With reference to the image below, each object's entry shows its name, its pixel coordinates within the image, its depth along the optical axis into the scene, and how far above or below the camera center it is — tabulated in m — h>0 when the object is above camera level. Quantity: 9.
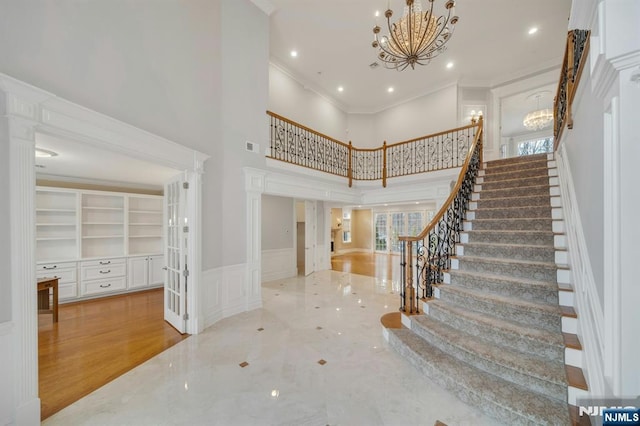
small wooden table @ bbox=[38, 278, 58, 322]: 4.05 -1.45
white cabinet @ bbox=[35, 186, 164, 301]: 5.08 -0.66
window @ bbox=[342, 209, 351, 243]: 13.23 -0.81
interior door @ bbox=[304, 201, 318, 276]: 7.75 -0.78
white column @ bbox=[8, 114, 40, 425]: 1.88 -0.46
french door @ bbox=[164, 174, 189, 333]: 3.76 -0.69
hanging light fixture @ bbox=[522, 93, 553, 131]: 7.14 +2.77
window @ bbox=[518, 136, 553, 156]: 10.46 +2.87
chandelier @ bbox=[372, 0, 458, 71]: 3.76 +2.82
